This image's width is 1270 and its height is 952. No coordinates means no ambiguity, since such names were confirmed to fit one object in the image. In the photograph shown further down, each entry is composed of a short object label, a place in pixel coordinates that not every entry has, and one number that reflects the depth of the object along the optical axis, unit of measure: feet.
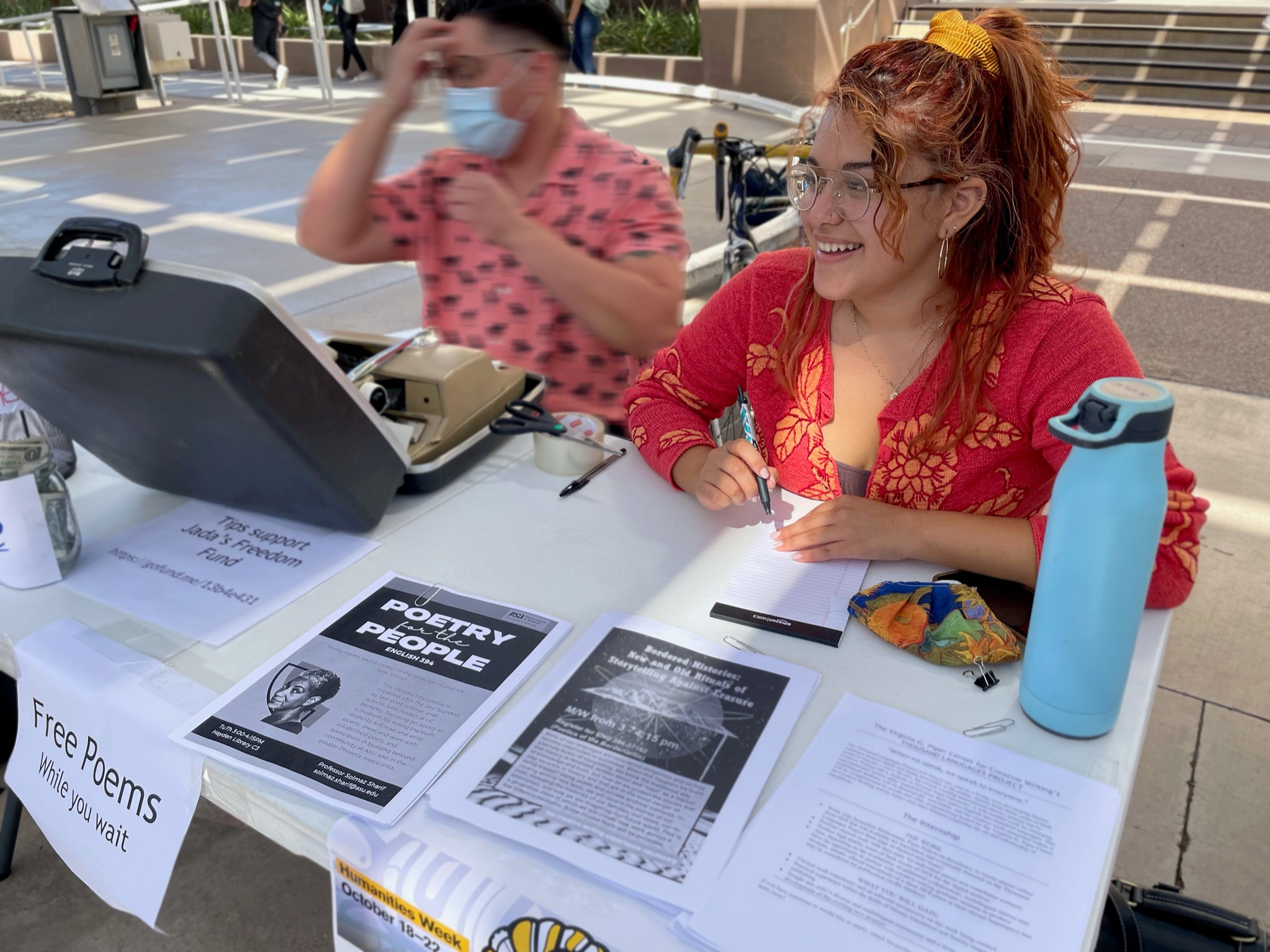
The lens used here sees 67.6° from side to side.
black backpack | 3.29
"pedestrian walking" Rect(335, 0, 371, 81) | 34.68
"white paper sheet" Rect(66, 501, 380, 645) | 3.65
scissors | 4.67
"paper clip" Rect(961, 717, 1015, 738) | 2.98
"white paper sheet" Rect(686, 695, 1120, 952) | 2.34
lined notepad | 3.51
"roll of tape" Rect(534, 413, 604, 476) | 4.67
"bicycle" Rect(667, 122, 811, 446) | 10.56
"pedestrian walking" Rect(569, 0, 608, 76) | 27.99
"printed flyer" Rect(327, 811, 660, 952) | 2.39
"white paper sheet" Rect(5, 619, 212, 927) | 2.98
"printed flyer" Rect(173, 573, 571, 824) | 2.85
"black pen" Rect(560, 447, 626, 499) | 4.52
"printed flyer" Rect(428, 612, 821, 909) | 2.56
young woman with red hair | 3.81
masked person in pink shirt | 4.33
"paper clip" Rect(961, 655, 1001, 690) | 3.18
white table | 2.92
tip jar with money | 3.59
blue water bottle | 2.52
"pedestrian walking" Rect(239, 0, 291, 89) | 34.27
